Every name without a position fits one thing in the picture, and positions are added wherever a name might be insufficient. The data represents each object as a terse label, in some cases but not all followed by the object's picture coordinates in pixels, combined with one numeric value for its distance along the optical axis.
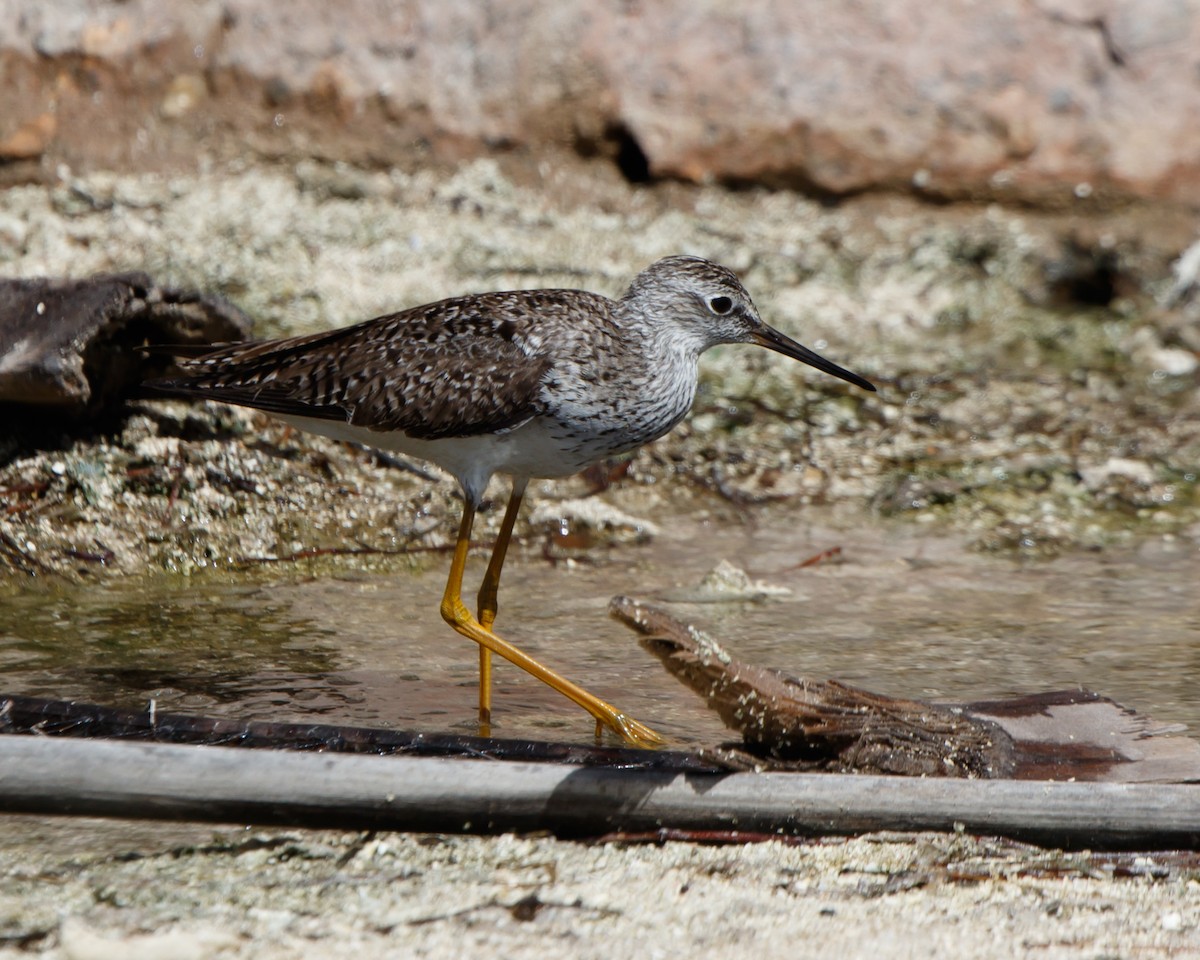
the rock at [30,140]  15.44
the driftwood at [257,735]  7.02
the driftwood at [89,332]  11.00
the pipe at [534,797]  6.39
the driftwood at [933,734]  7.37
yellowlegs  9.52
